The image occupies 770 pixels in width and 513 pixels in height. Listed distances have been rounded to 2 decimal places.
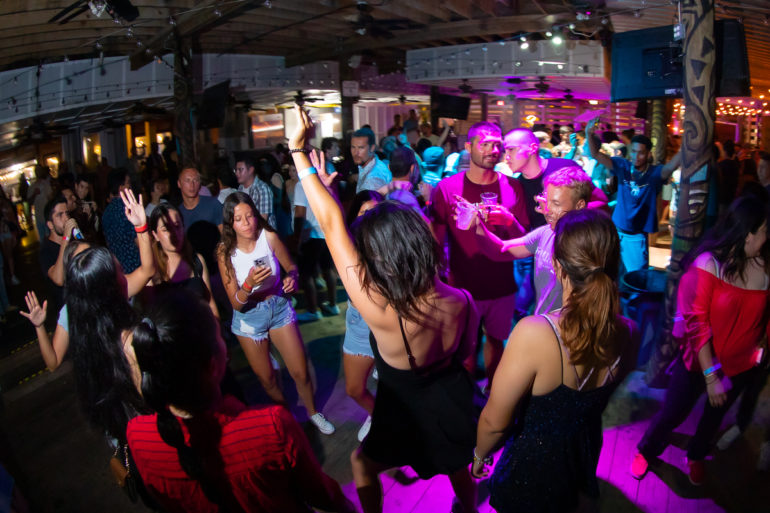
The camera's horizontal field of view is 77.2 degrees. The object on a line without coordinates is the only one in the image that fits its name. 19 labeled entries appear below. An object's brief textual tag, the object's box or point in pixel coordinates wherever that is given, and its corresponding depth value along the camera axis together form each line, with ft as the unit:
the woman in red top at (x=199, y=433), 4.11
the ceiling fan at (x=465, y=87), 42.12
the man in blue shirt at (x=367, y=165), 15.94
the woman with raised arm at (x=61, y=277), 7.88
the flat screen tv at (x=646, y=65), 14.32
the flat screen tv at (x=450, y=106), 34.78
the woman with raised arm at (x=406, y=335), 6.03
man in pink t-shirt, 10.89
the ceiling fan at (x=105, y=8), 18.70
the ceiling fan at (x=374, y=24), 26.68
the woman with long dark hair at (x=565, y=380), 5.10
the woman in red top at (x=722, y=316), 7.64
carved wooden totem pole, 10.23
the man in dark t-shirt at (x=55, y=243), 11.43
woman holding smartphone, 9.98
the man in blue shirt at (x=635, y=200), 15.67
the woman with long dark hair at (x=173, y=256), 10.27
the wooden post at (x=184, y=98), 25.26
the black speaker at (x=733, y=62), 11.14
